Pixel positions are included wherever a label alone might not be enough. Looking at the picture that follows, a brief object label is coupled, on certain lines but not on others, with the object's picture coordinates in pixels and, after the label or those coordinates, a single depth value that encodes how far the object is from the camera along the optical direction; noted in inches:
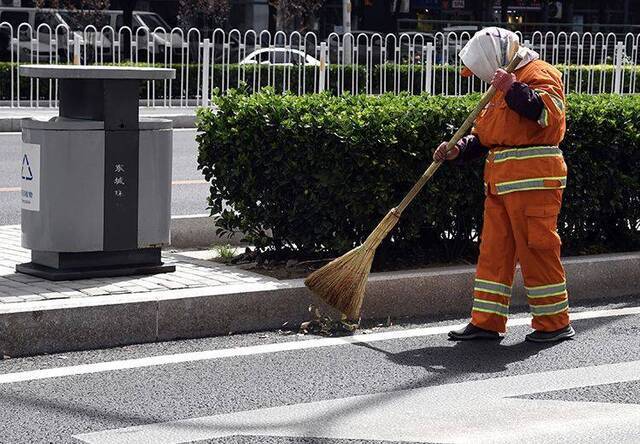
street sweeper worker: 410.7
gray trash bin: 451.6
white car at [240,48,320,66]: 1448.7
